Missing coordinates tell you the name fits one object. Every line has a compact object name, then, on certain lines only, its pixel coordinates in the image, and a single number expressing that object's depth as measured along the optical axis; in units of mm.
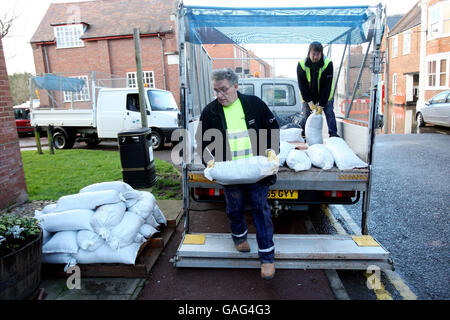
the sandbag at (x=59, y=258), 3316
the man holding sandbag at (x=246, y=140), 3143
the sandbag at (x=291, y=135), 4992
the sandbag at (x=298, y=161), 3664
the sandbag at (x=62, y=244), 3324
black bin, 6535
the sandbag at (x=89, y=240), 3328
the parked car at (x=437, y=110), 13180
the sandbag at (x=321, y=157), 3764
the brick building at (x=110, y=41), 23844
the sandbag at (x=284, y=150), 3793
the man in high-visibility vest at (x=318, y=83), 4939
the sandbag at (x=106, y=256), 3299
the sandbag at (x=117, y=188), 3816
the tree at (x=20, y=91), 34375
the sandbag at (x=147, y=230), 3768
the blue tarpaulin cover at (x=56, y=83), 13094
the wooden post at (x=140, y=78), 6625
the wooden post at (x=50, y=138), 11550
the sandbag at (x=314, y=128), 4934
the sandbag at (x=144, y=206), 3705
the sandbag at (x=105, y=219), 3385
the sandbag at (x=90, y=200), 3553
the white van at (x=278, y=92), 7227
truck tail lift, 3377
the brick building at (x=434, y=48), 21375
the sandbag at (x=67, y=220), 3414
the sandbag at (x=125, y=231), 3324
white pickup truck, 11555
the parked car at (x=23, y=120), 18062
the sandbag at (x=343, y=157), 3759
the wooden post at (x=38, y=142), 11466
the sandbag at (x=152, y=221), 3983
